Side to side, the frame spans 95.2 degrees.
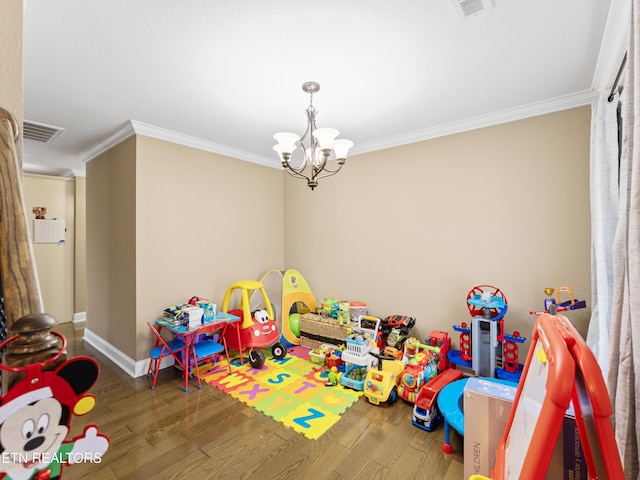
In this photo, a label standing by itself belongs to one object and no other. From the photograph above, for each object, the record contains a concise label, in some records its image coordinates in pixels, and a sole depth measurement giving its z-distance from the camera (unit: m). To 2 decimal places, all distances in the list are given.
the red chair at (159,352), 2.74
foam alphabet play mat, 2.27
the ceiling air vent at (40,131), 2.90
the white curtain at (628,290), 0.89
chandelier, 2.07
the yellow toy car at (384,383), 2.43
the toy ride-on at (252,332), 3.14
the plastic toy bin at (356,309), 3.49
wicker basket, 3.36
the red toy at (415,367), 2.45
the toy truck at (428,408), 2.14
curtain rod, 1.76
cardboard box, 1.35
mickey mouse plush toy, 0.41
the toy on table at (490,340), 2.44
